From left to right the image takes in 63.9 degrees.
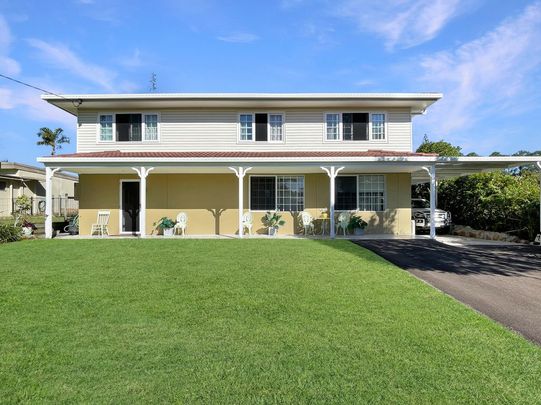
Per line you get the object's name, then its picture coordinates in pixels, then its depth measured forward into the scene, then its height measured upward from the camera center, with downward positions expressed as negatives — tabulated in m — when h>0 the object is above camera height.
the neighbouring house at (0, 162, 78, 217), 27.81 +1.69
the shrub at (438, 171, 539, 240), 14.98 +0.15
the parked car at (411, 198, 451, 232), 17.80 -0.57
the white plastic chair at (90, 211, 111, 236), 16.72 -0.62
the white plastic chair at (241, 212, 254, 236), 16.04 -0.54
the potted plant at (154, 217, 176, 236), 16.09 -0.68
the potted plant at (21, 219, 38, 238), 15.48 -0.77
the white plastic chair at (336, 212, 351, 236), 15.87 -0.55
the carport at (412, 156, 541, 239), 14.38 +1.45
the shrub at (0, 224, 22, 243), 14.05 -0.84
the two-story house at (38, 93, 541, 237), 16.53 +2.32
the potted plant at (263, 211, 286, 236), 16.31 -0.59
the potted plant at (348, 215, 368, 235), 16.22 -0.71
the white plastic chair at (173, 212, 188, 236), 16.30 -0.59
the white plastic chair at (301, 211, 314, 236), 16.19 -0.59
